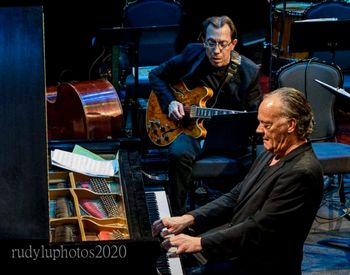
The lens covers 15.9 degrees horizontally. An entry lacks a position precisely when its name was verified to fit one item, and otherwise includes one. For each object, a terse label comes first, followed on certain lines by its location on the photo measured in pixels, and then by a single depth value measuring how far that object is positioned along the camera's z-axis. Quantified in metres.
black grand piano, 4.64
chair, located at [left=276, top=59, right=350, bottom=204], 10.38
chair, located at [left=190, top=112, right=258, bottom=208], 8.94
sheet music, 6.87
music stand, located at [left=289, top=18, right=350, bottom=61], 11.29
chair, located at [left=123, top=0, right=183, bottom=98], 12.92
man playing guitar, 9.81
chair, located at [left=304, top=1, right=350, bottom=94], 14.00
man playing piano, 6.33
